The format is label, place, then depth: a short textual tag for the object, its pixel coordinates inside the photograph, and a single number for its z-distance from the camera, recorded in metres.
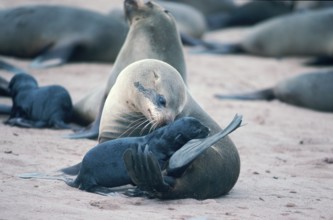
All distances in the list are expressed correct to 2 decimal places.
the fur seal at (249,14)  30.02
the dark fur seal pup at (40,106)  13.56
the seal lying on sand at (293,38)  24.16
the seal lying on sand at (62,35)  20.30
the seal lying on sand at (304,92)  17.95
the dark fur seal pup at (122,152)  8.93
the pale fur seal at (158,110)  9.37
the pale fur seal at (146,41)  12.91
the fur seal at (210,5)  30.66
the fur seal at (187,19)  26.17
